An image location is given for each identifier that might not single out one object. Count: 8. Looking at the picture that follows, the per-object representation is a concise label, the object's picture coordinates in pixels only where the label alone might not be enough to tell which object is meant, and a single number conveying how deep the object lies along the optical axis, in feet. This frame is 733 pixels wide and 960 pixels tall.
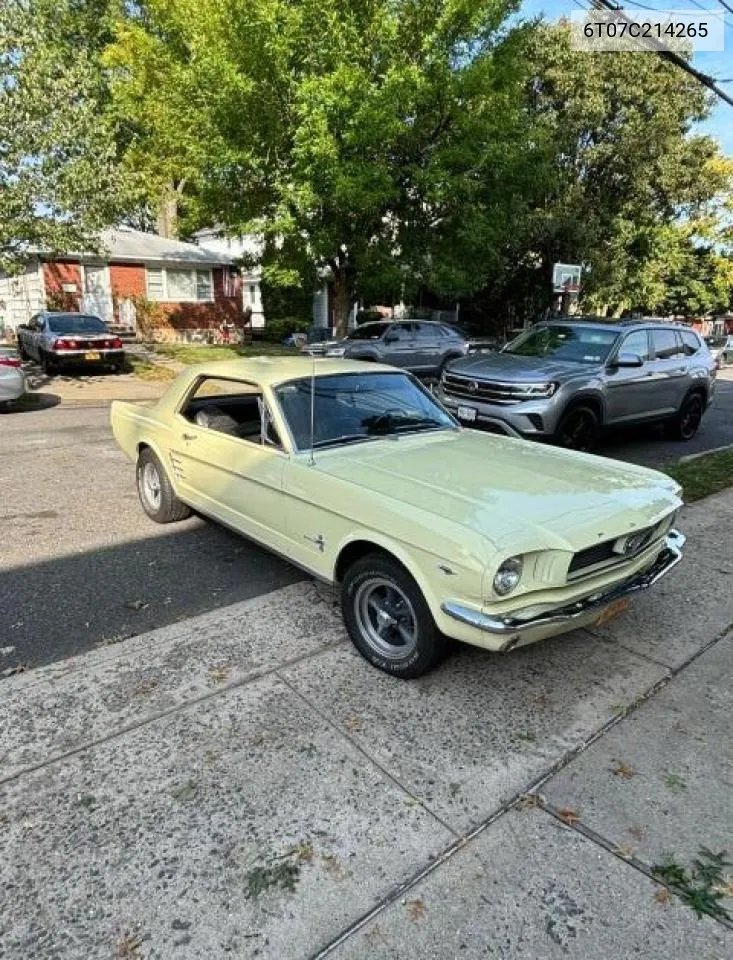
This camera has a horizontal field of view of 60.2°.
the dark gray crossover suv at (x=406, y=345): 51.90
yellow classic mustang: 9.16
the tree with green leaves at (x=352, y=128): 42.57
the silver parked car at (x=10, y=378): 35.58
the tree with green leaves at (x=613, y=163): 80.12
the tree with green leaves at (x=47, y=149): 37.55
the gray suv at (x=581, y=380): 24.15
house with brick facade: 72.23
